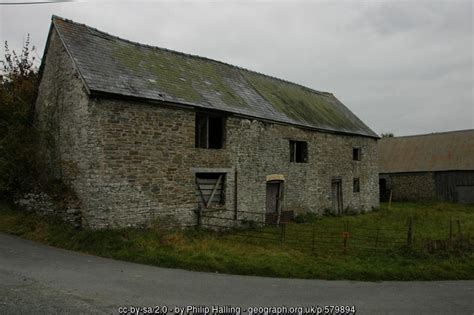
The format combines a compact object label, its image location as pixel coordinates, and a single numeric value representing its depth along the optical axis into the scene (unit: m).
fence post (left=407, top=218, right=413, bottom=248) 11.88
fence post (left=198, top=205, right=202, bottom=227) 15.09
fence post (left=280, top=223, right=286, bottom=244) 12.80
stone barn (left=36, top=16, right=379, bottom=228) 13.02
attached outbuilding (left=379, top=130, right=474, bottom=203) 32.28
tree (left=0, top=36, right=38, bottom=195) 15.23
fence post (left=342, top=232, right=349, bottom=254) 11.70
